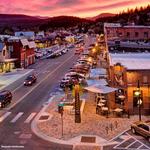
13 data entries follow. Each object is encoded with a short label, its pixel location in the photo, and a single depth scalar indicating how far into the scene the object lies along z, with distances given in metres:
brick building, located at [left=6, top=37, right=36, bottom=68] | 45.71
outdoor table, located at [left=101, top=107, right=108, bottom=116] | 20.33
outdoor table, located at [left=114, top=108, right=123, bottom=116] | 20.04
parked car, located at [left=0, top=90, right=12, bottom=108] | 23.02
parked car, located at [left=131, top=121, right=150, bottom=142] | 16.12
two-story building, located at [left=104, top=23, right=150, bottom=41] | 41.09
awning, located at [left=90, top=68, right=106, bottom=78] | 31.82
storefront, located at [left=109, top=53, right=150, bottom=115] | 20.51
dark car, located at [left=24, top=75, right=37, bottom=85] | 31.59
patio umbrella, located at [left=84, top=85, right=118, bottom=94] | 20.86
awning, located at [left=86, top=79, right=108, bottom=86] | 24.60
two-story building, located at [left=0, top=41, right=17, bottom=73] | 42.14
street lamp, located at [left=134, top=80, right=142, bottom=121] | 18.78
